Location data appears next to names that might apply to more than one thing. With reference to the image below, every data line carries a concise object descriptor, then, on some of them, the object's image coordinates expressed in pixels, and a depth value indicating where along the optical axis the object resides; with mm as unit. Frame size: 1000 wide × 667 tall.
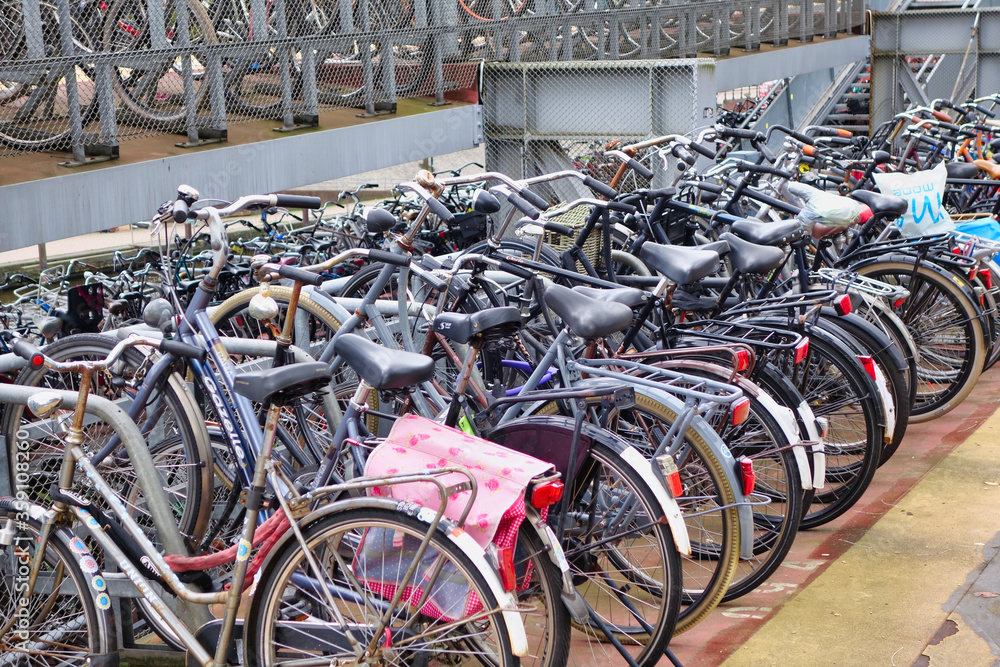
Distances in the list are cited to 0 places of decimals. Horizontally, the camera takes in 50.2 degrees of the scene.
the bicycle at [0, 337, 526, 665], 2568
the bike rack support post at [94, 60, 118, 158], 6375
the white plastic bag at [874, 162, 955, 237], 5781
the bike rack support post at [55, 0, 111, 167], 6039
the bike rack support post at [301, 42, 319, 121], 7848
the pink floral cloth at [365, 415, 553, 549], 2662
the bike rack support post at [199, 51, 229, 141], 7102
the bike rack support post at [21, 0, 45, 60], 5793
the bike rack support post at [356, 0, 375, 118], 8461
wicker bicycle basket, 5426
